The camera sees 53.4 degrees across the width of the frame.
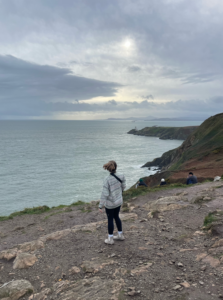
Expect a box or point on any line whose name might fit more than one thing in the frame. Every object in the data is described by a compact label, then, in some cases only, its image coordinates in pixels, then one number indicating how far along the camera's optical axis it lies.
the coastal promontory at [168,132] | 145.12
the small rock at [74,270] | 5.67
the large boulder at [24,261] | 6.22
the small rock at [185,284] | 4.65
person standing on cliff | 6.50
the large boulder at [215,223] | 7.04
